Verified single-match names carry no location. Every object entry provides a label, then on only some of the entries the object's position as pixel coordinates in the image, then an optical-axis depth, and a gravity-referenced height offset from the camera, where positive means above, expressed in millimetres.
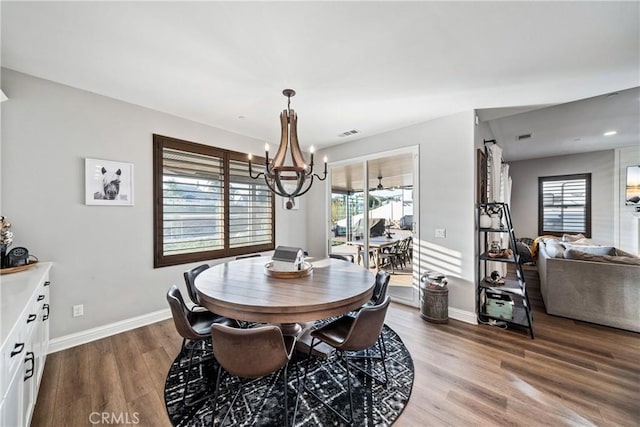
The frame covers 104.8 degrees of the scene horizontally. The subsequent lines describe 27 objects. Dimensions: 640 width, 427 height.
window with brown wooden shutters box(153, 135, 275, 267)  3316 +93
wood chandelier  2332 +503
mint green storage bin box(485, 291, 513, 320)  3004 -1168
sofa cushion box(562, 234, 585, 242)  5437 -574
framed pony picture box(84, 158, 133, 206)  2715 +328
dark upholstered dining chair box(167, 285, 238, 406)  1745 -920
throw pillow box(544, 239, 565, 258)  3439 -558
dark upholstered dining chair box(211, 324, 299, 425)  1381 -799
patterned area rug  1679 -1407
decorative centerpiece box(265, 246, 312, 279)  2287 -503
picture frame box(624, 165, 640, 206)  5457 +614
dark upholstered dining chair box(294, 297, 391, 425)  1648 -889
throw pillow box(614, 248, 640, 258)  3500 -587
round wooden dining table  1609 -606
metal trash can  3160 -1131
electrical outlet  2635 -1070
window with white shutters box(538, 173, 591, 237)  6133 +195
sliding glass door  3881 -65
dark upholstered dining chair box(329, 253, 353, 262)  3333 -625
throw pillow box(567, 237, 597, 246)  5109 -636
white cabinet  1089 -724
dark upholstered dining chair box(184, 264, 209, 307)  2257 -666
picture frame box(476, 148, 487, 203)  3443 +520
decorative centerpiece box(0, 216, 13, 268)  2080 -238
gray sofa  2867 -938
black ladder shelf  2977 -1019
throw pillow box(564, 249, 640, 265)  2923 -565
